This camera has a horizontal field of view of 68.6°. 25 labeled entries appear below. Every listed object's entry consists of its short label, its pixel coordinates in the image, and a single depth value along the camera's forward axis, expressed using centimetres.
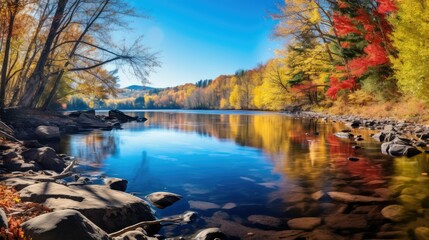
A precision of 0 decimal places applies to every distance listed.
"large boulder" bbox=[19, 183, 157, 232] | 522
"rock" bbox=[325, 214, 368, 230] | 546
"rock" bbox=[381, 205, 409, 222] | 575
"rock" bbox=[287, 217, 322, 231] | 552
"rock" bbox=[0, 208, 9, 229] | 354
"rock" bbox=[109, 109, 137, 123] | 4640
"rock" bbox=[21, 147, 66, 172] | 1008
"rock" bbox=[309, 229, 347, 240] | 505
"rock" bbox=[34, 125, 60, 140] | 1862
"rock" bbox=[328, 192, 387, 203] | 681
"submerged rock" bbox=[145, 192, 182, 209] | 702
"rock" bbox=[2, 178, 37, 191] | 652
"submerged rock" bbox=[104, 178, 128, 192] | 822
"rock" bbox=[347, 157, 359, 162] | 1142
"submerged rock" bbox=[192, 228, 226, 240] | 507
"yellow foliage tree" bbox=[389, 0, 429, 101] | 1595
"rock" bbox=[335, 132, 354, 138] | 1778
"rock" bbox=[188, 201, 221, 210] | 682
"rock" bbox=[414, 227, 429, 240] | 492
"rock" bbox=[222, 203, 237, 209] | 681
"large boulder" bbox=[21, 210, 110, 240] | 358
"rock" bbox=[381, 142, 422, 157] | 1166
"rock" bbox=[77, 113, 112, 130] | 3039
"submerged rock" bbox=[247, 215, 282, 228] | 573
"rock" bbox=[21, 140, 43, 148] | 1184
